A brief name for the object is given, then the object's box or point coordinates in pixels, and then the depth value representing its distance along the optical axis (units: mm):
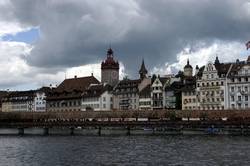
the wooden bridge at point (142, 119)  90974
